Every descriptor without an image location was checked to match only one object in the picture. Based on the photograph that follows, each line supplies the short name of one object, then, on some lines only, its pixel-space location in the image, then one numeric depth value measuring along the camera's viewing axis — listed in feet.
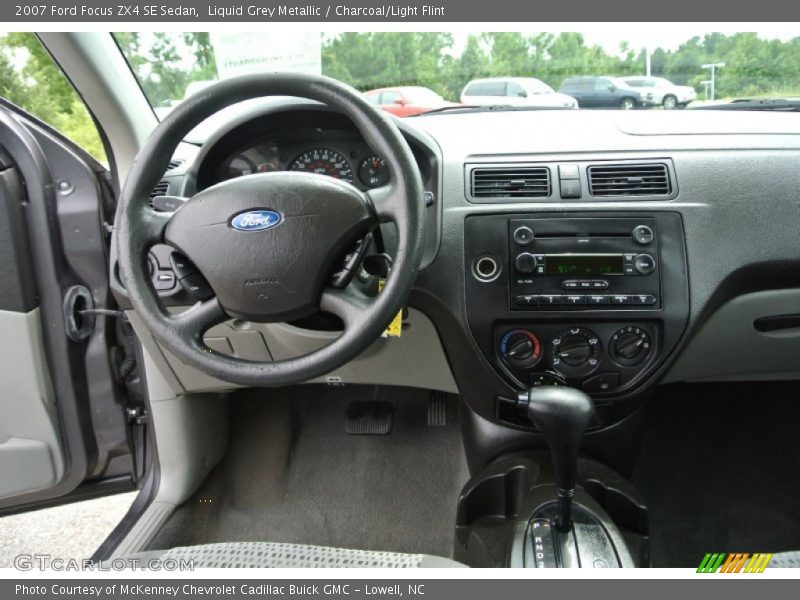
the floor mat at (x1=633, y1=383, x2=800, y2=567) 5.76
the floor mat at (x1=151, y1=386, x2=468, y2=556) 6.20
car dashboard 4.33
